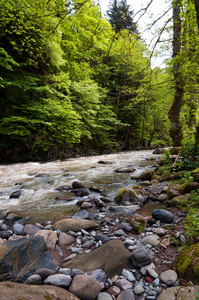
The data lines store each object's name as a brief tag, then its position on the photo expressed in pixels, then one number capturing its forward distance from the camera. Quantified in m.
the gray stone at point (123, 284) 1.78
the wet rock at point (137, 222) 2.94
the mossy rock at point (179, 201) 3.56
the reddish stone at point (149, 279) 1.85
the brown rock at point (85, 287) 1.66
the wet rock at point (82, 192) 4.98
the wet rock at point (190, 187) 3.88
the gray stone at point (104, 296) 1.65
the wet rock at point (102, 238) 2.62
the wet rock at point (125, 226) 2.95
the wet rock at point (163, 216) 3.07
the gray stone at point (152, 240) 2.49
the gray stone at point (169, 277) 1.78
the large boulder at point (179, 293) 1.49
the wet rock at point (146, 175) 6.39
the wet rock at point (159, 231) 2.72
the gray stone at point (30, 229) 2.89
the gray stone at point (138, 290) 1.70
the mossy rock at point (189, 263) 1.72
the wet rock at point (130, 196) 4.28
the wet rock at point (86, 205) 4.09
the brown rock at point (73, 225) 3.01
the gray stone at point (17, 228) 2.95
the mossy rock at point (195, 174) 4.11
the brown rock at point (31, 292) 1.42
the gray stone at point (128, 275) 1.88
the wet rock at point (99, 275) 1.88
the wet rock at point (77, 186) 5.52
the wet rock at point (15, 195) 4.80
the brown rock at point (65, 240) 2.61
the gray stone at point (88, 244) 2.53
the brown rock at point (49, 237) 2.52
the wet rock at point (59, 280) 1.77
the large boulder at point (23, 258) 1.83
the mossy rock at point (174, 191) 4.09
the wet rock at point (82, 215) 3.49
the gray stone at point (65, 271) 1.96
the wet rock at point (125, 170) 7.95
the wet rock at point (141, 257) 2.06
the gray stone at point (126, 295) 1.65
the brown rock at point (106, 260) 2.02
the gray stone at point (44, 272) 1.88
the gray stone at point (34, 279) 1.76
